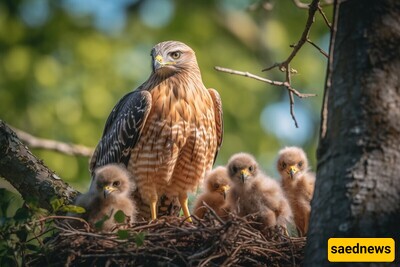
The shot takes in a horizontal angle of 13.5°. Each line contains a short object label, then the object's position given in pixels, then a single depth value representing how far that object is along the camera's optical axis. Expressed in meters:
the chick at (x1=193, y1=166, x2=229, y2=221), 14.71
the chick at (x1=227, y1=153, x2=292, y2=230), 13.60
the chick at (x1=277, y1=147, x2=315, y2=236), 14.68
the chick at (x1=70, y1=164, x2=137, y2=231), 12.87
